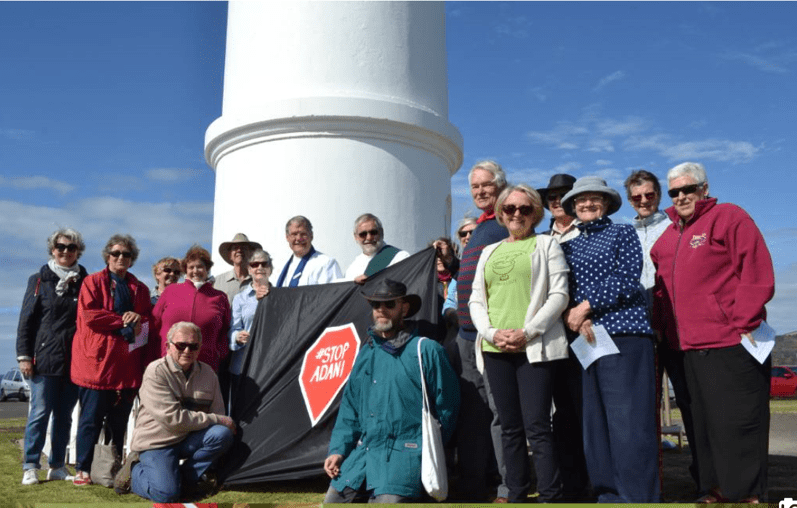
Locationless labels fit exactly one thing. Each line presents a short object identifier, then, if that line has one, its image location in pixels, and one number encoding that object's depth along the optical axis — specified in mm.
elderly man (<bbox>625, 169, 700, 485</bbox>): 4461
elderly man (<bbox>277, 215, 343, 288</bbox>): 5832
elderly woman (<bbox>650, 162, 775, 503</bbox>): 3744
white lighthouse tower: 7449
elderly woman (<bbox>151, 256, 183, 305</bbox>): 6691
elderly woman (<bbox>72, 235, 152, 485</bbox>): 5328
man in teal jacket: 4152
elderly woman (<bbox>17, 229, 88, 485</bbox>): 5422
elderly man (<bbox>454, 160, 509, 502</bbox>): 4504
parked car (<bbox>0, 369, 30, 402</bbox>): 35281
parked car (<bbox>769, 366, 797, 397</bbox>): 23469
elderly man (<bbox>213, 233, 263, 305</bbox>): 6293
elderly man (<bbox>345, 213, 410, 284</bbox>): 5438
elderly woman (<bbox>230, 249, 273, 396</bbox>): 5715
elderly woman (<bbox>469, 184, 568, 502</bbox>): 3854
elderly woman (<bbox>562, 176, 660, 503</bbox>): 3748
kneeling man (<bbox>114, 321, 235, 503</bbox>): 5016
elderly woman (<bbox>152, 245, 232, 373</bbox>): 5648
